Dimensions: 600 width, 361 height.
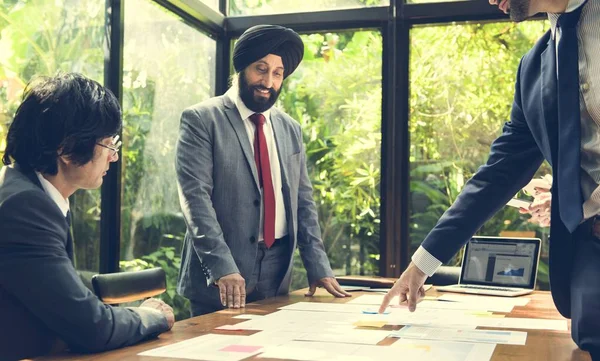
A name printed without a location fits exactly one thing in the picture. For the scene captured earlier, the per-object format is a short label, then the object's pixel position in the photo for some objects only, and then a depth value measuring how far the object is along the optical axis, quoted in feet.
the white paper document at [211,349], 5.20
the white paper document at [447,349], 5.35
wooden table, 5.42
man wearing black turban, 10.11
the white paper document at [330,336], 5.94
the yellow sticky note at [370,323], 6.88
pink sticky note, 5.44
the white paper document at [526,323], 7.02
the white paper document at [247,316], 7.28
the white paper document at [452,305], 8.50
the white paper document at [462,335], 6.13
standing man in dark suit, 6.02
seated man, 5.61
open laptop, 11.07
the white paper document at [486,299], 9.33
